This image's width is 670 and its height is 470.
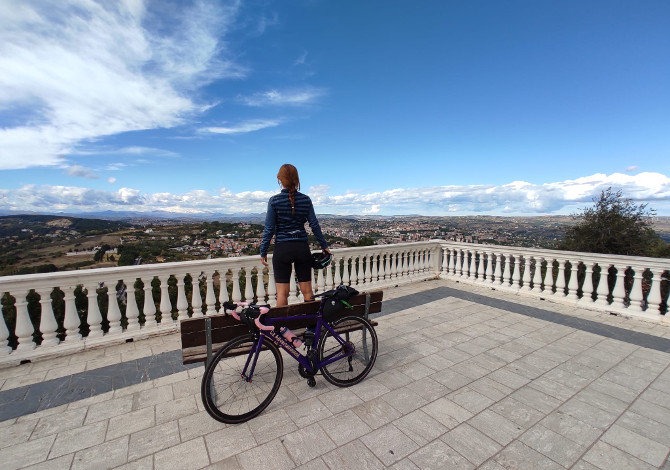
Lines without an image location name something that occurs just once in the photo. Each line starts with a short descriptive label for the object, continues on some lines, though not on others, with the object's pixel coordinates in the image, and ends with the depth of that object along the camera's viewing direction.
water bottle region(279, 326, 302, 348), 2.45
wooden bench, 2.19
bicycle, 2.24
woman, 3.00
